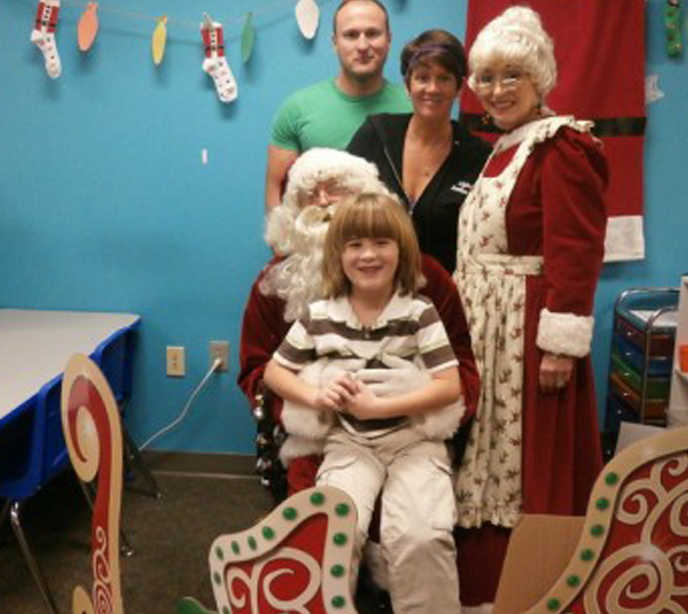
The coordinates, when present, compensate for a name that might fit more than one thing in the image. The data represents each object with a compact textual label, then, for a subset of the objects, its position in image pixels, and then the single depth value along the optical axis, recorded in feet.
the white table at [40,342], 6.03
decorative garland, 7.81
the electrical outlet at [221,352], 8.70
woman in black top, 5.57
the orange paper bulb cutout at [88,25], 7.93
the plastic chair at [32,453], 5.81
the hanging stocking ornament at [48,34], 7.94
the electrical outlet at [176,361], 8.76
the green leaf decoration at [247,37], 7.81
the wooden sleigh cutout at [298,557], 2.46
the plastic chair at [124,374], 7.72
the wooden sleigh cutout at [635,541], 2.43
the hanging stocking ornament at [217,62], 7.87
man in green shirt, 6.65
